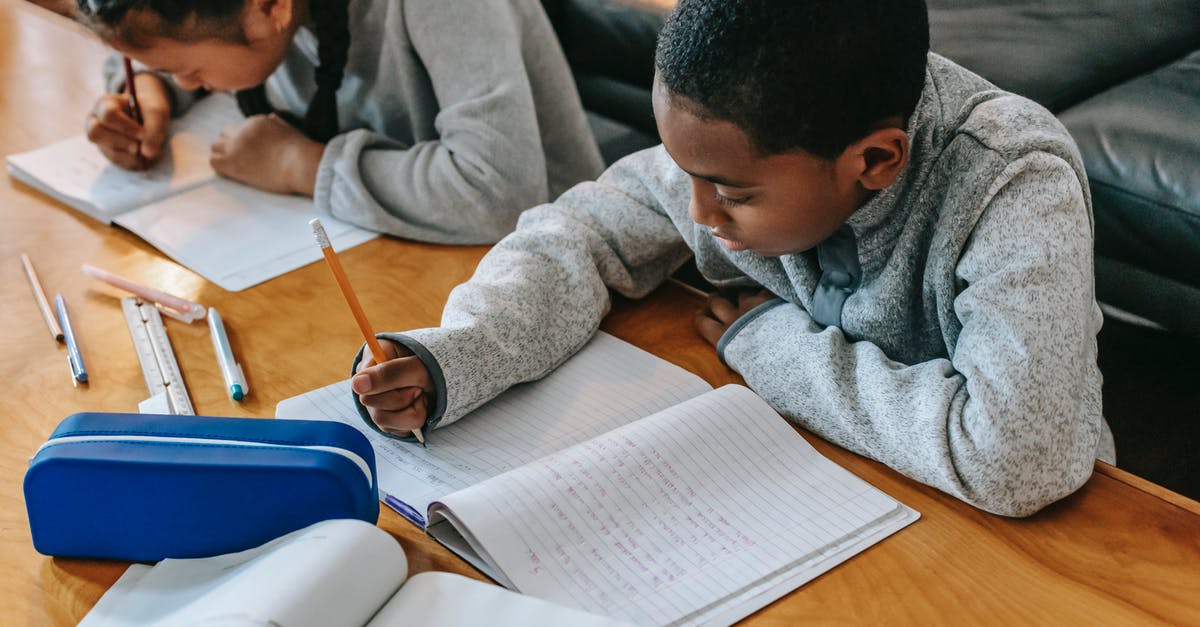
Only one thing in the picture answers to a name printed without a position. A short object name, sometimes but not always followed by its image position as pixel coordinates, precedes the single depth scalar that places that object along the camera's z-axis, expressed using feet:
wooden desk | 2.12
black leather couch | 4.47
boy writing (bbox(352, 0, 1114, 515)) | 2.31
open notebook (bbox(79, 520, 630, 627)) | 1.93
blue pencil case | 2.15
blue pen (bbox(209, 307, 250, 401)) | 2.87
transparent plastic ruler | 2.84
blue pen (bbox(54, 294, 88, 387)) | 2.99
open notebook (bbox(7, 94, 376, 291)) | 3.65
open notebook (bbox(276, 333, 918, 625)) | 2.17
